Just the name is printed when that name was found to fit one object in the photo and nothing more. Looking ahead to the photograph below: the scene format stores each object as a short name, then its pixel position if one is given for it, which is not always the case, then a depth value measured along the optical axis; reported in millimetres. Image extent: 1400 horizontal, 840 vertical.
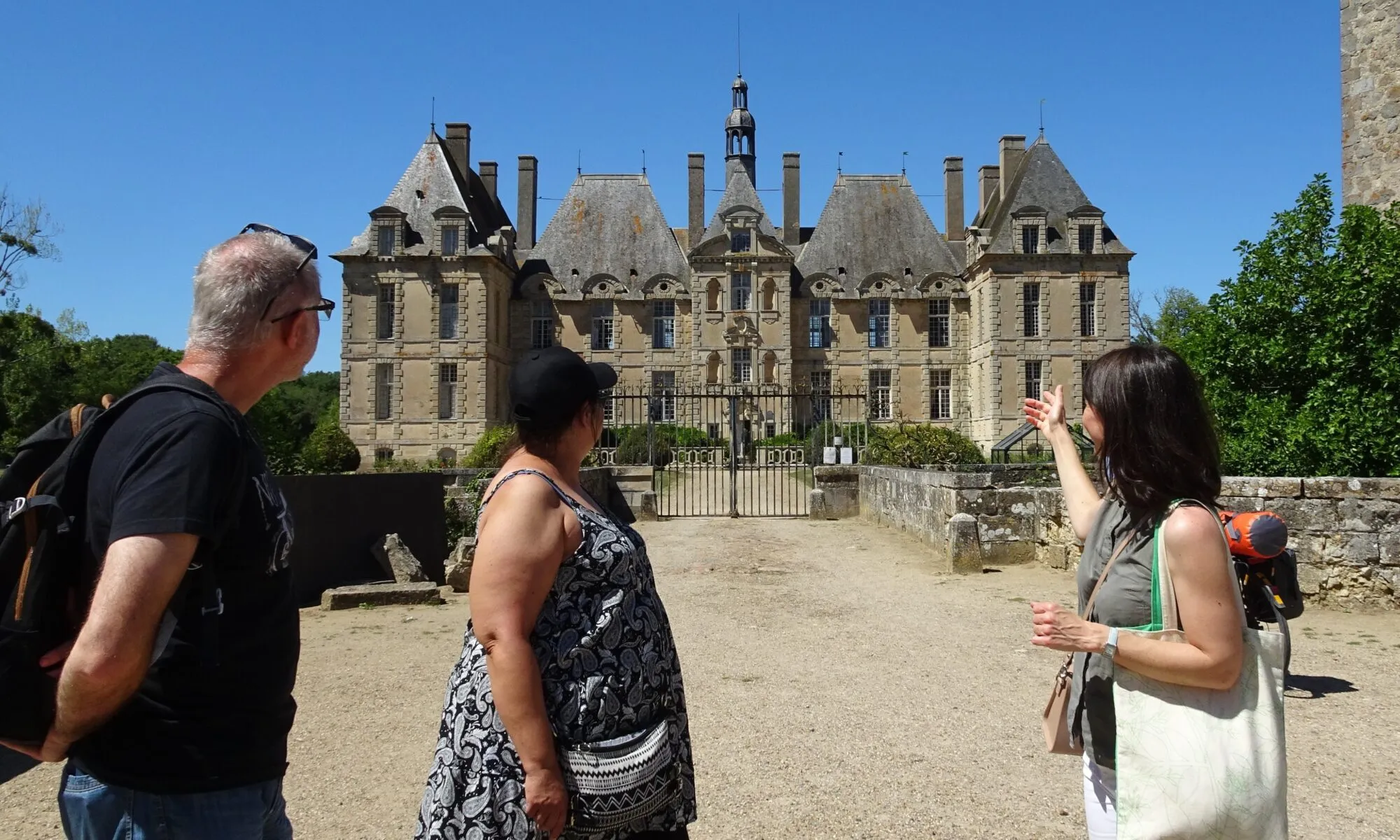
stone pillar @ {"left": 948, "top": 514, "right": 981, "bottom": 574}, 9375
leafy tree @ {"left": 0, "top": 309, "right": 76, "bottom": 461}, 31531
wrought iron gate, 18516
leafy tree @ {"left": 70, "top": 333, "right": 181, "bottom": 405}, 33219
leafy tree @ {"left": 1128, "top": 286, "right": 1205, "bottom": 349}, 43406
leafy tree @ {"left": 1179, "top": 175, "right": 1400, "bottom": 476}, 8648
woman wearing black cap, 1790
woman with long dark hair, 1771
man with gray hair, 1431
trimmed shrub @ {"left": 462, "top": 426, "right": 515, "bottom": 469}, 17609
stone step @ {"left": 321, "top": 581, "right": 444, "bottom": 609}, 7934
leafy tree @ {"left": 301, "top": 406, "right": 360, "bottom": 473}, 23484
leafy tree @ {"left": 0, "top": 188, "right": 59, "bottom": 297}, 30297
